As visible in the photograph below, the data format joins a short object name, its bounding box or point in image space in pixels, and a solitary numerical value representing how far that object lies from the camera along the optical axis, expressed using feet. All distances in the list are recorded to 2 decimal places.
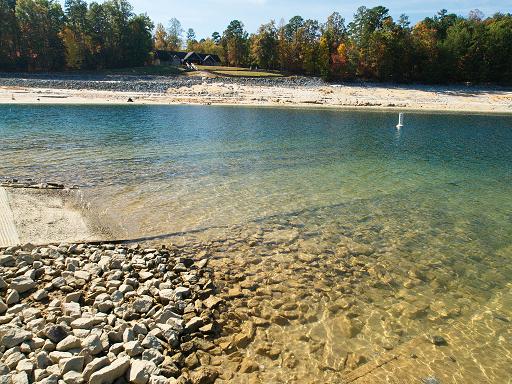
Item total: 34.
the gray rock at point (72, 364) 15.93
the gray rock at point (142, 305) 21.24
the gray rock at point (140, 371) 16.12
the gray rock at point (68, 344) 17.08
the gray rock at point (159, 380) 16.15
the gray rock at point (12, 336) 17.11
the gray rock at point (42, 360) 16.14
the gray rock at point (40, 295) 21.47
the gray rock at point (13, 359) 15.96
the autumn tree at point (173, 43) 414.82
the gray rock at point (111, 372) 15.60
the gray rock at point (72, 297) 21.38
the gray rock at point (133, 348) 17.65
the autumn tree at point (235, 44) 338.13
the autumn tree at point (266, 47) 304.50
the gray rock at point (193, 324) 20.33
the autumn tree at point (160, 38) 409.08
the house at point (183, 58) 359.05
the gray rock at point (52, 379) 15.11
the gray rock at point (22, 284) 21.97
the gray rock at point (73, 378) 15.35
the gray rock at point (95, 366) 15.71
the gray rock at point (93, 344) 17.17
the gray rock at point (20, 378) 14.93
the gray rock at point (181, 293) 23.03
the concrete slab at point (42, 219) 30.48
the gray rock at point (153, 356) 17.54
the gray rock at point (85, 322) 18.92
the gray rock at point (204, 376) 17.26
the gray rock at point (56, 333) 17.71
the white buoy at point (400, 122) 121.05
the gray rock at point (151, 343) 18.30
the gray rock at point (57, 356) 16.51
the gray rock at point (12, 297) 20.80
